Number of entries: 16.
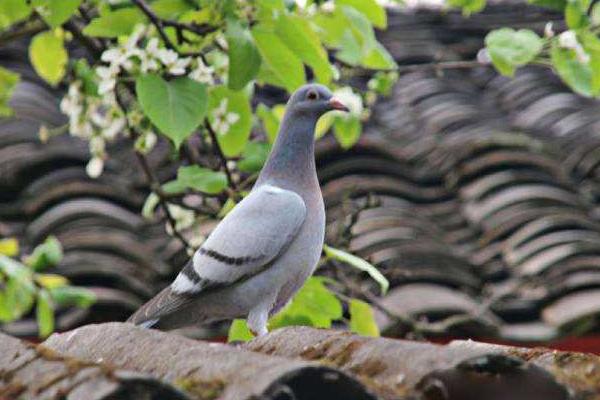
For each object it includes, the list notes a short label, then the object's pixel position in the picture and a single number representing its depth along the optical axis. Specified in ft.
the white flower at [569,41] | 22.07
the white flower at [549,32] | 22.93
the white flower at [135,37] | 20.04
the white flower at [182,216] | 23.79
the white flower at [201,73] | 20.43
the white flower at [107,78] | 20.48
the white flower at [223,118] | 22.00
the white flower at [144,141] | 22.57
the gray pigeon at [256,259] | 17.29
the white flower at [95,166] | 24.53
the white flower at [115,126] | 23.27
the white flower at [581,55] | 22.14
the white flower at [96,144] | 23.82
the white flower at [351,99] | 25.02
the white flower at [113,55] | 20.20
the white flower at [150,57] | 19.77
